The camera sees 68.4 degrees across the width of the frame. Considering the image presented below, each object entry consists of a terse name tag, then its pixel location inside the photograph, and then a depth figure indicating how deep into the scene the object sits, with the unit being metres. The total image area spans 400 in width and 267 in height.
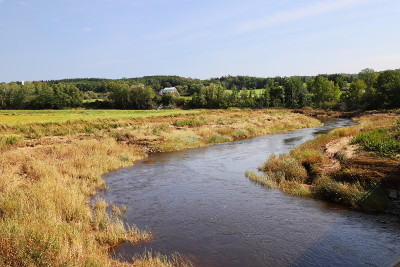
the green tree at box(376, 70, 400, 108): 68.94
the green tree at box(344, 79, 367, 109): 83.25
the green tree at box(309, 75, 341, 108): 97.88
